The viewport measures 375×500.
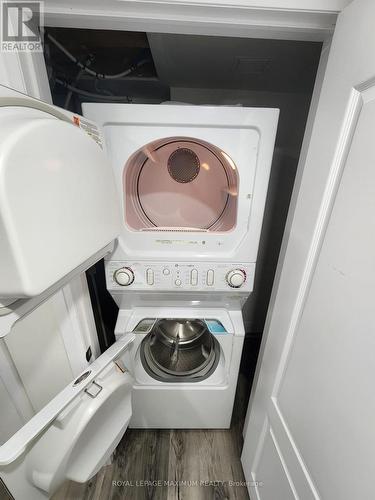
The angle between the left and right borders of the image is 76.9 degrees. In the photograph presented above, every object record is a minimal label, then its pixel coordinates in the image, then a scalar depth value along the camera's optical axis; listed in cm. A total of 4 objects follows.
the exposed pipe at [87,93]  146
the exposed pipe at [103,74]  132
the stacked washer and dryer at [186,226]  86
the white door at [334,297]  52
